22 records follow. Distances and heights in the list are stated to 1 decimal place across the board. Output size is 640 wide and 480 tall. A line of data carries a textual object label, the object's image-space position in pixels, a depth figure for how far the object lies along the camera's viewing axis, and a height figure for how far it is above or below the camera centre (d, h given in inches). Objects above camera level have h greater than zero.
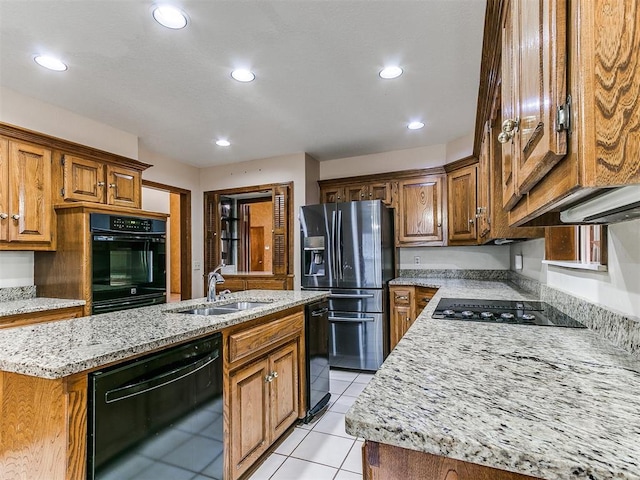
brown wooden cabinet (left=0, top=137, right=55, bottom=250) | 99.7 +15.2
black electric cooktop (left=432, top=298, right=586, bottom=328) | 56.6 -13.4
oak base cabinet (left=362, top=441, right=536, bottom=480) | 21.5 -15.0
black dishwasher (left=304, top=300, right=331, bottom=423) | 98.2 -34.8
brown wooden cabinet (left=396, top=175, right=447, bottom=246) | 152.3 +14.5
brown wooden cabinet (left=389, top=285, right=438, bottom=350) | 141.9 -26.6
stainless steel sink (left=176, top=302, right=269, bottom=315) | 84.9 -17.3
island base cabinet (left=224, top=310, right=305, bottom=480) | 66.9 -32.6
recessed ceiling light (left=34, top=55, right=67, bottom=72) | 87.4 +48.5
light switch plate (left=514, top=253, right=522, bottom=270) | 122.4 -7.2
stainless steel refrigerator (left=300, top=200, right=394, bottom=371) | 142.0 -15.1
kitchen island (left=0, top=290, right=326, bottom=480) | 40.8 -17.6
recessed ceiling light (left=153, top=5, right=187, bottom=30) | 70.4 +49.0
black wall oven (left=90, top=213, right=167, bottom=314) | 111.8 -6.0
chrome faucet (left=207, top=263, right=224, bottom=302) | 92.4 -11.4
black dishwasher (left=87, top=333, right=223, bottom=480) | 43.9 -25.6
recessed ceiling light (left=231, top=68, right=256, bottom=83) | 94.7 +48.3
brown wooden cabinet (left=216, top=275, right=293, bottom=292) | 167.8 -19.5
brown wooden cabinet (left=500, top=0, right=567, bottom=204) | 21.4 +12.1
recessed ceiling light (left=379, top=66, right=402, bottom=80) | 93.9 +48.4
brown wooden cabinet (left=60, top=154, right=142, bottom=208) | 115.1 +23.5
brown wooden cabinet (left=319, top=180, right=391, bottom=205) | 161.9 +25.8
